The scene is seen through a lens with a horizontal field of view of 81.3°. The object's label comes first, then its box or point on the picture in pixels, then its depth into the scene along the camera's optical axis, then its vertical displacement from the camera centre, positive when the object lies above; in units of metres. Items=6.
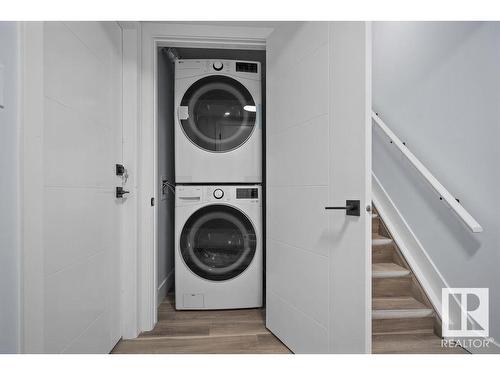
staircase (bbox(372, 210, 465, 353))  1.66 -0.79
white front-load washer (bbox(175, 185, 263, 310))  2.15 -0.45
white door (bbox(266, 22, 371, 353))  1.17 +0.01
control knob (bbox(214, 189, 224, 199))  2.17 -0.06
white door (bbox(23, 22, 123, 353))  0.95 +0.00
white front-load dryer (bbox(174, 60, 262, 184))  2.17 +0.50
